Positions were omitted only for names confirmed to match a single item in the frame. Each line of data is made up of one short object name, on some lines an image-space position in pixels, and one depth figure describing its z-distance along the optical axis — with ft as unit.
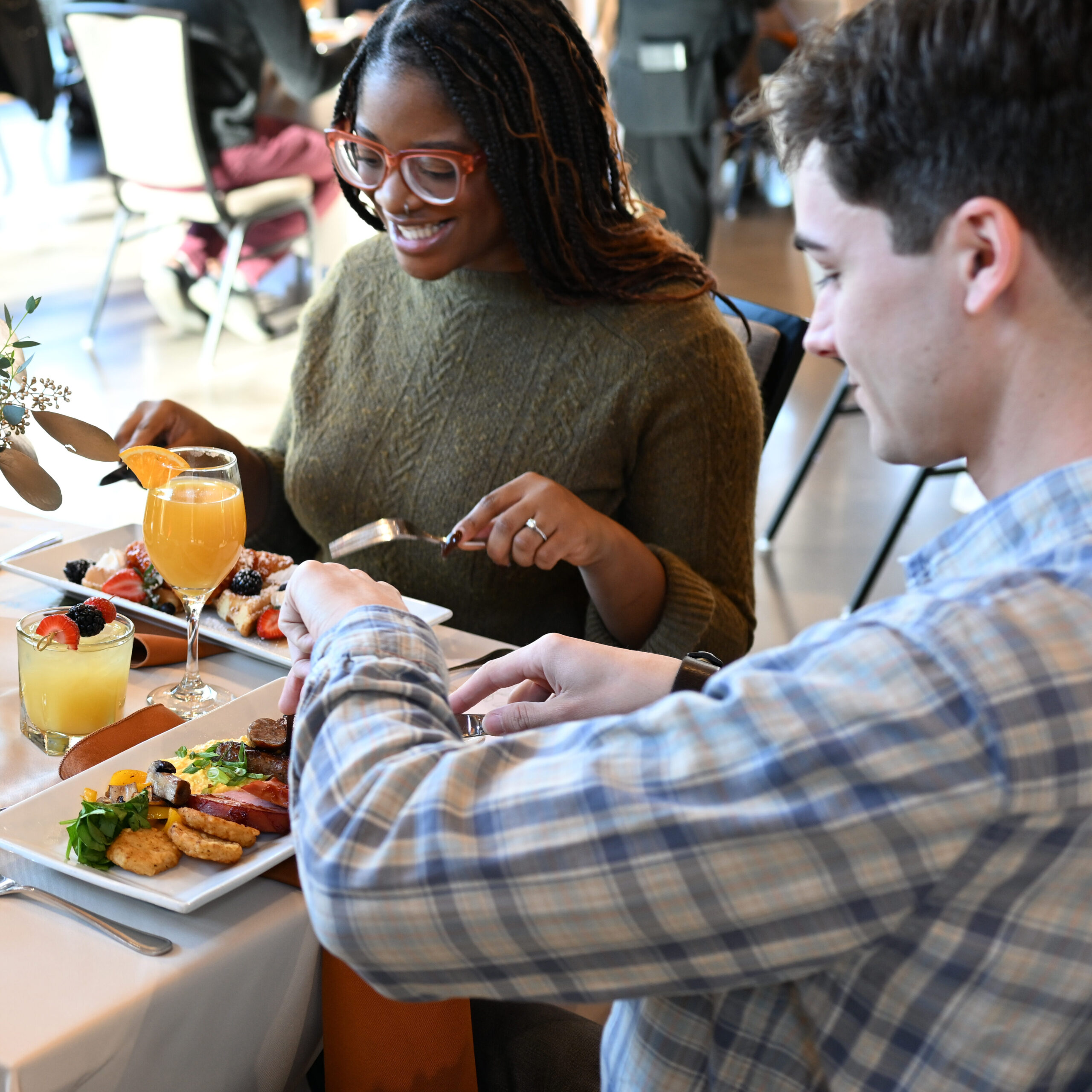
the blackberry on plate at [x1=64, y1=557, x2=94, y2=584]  4.69
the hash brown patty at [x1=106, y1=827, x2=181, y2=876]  2.98
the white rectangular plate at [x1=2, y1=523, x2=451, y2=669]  4.31
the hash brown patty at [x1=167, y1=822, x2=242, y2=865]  3.03
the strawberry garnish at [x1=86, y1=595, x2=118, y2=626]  4.17
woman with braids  4.91
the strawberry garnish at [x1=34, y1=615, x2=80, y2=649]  3.66
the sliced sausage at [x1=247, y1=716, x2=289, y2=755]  3.43
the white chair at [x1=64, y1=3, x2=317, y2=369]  13.51
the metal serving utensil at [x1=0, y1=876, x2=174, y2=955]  2.77
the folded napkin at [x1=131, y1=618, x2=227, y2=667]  4.25
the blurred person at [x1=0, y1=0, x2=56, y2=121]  19.16
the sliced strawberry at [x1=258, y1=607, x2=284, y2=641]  4.34
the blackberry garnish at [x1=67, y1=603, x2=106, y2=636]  3.77
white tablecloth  2.55
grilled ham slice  3.17
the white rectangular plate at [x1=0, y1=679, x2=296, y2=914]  2.89
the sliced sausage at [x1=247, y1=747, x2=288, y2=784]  3.38
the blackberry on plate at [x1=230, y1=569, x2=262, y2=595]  4.52
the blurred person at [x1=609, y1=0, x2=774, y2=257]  15.71
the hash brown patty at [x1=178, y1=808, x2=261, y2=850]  3.10
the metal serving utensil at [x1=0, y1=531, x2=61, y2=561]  4.97
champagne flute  4.09
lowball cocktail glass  3.63
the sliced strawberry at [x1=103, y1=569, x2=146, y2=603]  4.61
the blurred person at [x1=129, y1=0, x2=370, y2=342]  14.37
